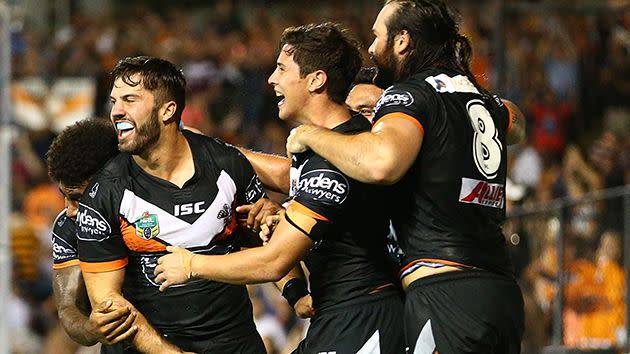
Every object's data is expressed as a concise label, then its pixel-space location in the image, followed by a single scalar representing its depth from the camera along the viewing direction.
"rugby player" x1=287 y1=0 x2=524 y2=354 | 11.39
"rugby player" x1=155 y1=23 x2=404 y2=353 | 11.61
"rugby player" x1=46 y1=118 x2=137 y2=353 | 13.53
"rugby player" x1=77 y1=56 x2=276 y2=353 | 12.61
